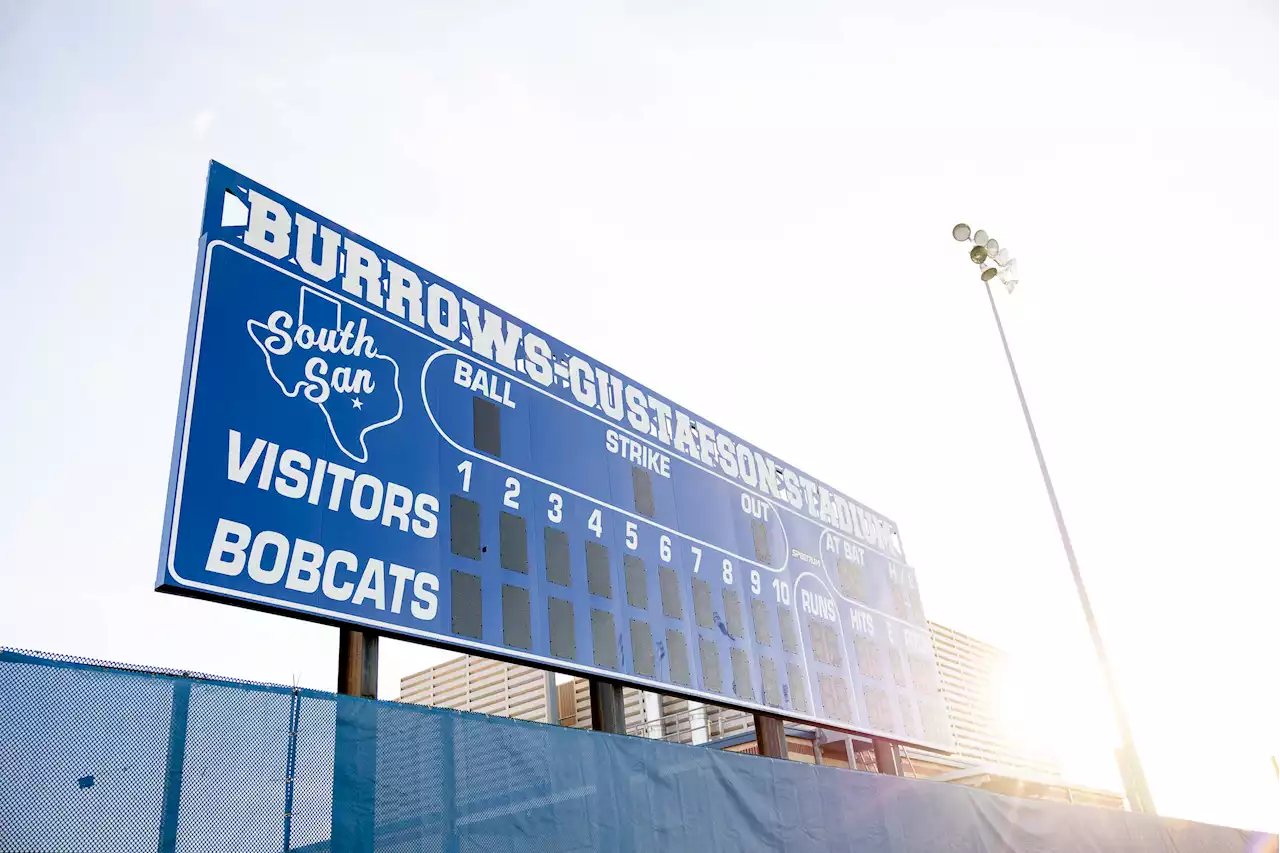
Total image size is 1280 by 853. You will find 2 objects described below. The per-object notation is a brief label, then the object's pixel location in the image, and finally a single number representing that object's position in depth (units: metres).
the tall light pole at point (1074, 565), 13.73
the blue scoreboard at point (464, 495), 7.66
